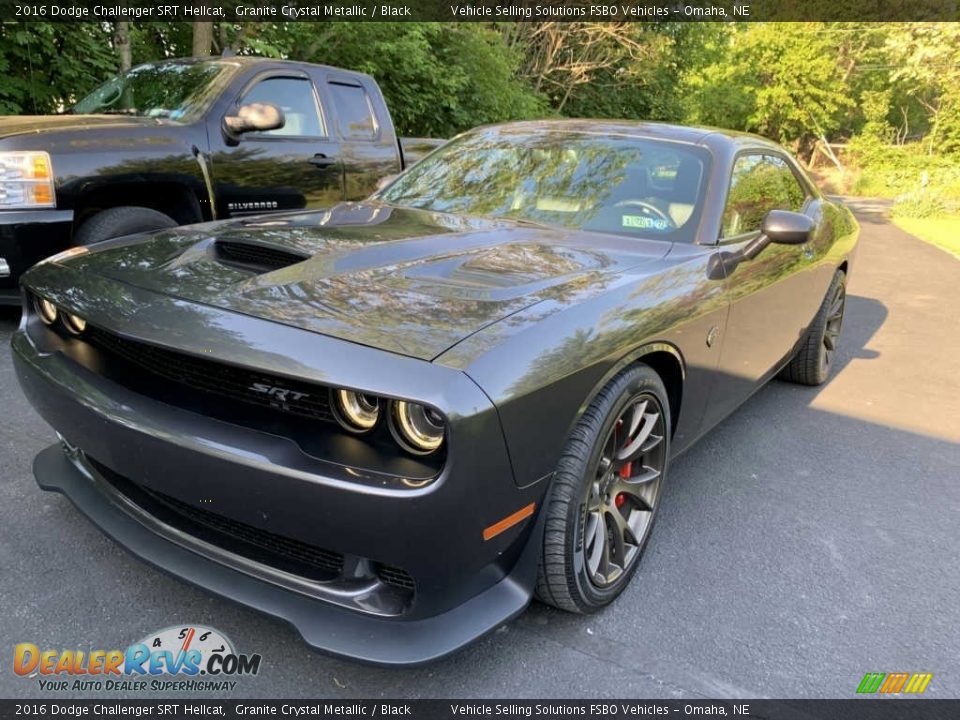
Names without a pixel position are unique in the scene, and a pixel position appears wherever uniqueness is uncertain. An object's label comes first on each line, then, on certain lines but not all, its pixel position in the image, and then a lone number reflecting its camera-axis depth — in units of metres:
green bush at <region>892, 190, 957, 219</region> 16.92
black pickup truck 4.09
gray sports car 1.66
